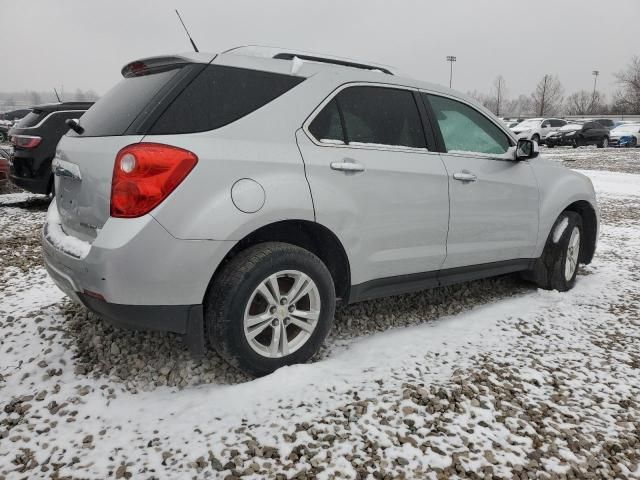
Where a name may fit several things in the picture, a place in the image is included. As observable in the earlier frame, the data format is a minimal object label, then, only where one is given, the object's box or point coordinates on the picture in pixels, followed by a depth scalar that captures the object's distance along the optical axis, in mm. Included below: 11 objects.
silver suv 2291
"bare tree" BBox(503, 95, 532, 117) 117812
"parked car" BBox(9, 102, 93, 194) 7160
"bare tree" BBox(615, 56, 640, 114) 58594
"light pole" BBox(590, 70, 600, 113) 86438
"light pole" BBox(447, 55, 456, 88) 62344
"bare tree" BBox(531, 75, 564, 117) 84062
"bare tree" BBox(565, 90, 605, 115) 89000
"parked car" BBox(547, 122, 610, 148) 27594
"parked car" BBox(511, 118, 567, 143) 29469
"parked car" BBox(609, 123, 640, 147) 28828
